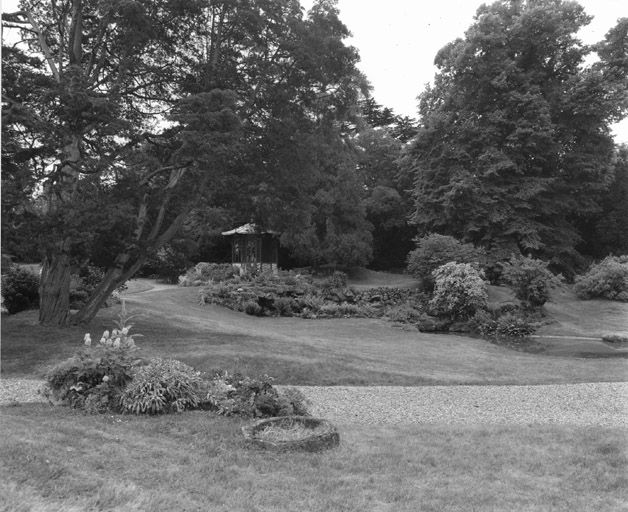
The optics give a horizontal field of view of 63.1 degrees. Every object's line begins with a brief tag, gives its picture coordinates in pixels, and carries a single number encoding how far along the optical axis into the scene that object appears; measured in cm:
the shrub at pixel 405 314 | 1989
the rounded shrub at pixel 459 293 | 1959
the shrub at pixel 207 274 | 2684
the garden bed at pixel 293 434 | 445
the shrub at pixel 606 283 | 2286
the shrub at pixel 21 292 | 1455
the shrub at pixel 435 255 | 2300
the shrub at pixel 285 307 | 2112
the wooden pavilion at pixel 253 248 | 3112
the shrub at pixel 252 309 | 2091
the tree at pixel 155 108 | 985
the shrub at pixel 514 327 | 1778
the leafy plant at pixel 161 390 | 554
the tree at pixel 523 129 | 2527
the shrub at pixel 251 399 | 557
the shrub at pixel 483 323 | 1838
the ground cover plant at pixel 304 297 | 2105
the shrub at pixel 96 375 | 564
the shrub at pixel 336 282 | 2501
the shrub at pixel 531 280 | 2017
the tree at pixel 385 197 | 3584
